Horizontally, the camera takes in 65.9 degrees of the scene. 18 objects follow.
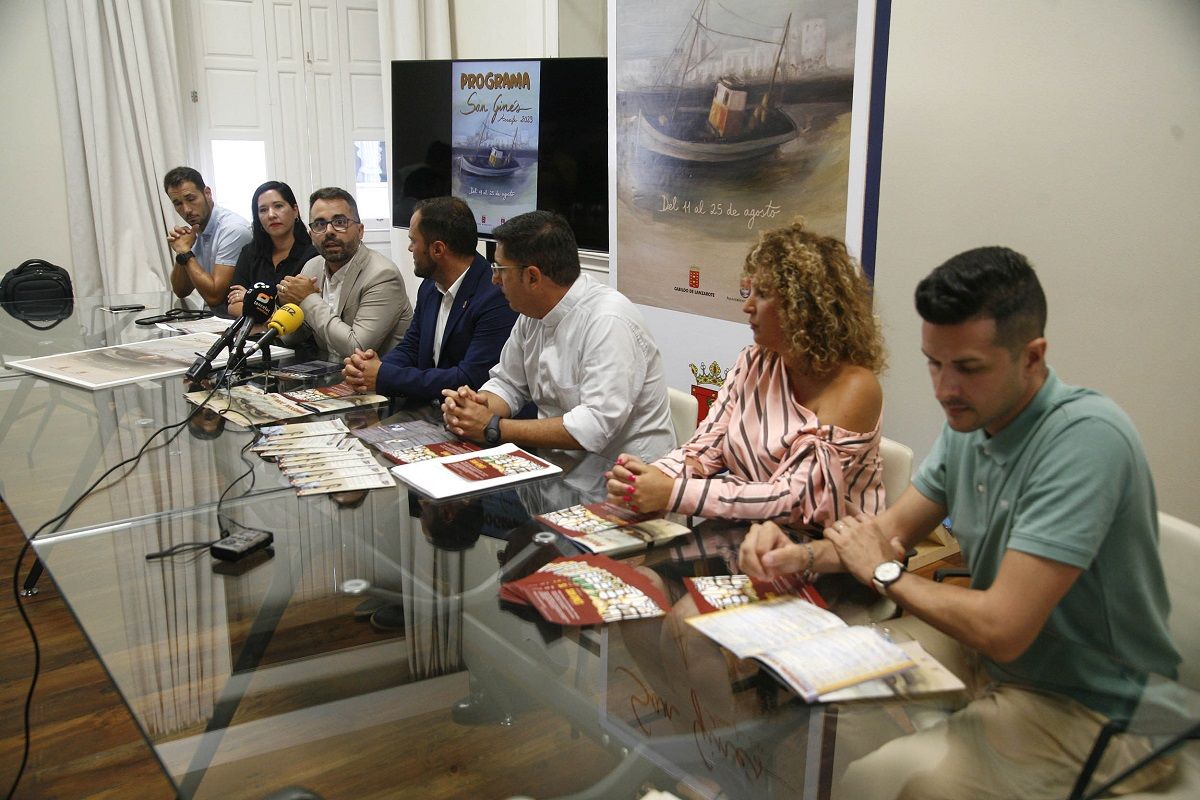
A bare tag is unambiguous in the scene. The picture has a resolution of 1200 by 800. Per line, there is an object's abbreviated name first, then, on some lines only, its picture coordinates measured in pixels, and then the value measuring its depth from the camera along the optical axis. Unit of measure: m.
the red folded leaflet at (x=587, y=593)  1.38
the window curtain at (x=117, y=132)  5.78
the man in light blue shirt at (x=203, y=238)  4.57
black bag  4.36
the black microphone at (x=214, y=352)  2.87
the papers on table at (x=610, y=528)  1.63
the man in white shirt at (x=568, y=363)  2.32
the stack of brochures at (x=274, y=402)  2.53
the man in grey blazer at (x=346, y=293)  3.40
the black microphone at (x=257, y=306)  2.94
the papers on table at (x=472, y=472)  1.95
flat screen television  4.24
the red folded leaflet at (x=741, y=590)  1.42
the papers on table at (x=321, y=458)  2.00
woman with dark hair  4.08
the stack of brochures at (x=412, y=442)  2.19
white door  6.25
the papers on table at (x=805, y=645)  1.18
